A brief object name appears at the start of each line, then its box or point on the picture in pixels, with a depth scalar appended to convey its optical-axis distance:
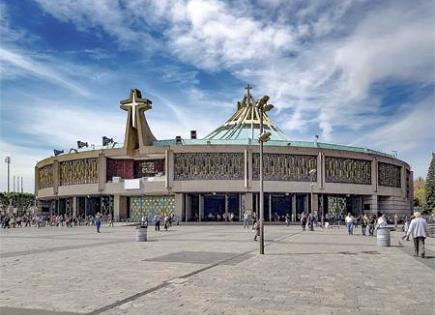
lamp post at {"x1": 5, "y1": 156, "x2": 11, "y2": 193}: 67.81
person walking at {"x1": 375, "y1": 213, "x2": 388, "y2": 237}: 23.36
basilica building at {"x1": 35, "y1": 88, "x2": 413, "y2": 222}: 60.50
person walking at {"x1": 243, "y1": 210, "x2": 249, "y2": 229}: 46.00
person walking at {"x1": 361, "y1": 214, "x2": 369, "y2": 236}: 32.39
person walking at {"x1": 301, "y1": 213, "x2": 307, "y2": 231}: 40.68
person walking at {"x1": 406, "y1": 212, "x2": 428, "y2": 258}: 16.55
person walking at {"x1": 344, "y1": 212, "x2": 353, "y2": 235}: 32.91
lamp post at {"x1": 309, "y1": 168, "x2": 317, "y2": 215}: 58.53
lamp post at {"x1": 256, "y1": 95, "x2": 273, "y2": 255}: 18.98
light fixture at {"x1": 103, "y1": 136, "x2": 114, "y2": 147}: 72.07
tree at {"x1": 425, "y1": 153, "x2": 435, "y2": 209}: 94.08
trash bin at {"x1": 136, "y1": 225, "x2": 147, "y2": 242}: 25.18
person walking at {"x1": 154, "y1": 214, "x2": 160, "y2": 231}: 38.13
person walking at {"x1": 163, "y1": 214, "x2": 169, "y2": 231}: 40.16
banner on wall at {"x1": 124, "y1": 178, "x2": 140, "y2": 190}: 62.03
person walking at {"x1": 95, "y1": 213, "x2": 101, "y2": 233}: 37.41
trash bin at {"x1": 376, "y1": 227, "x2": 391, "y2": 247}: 22.33
